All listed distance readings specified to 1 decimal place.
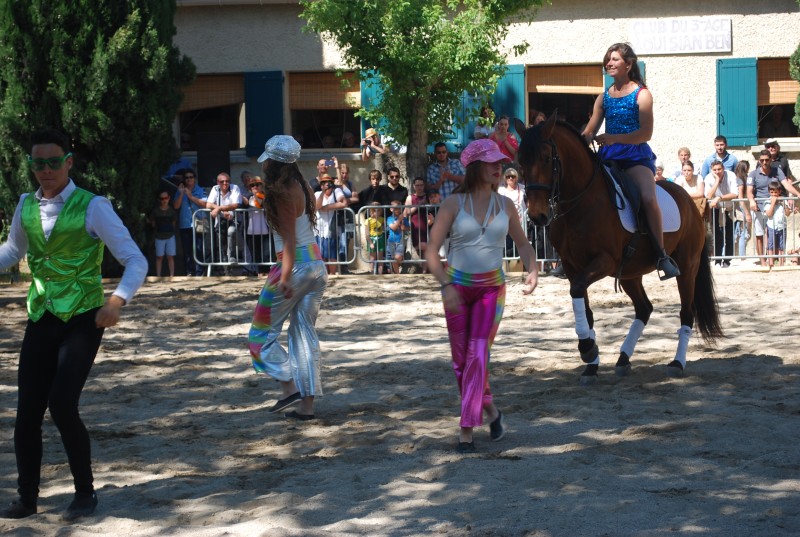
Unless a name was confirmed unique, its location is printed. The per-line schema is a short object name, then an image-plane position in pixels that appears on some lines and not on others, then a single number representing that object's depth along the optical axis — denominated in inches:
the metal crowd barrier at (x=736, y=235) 655.1
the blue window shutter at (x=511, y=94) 818.8
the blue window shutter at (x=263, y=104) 841.5
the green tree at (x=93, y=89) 681.0
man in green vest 224.4
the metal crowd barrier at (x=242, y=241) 686.5
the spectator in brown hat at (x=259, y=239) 692.1
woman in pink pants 269.3
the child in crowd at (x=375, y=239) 679.1
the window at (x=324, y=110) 845.2
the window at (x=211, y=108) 856.9
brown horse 349.1
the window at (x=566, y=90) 821.9
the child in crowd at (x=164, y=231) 701.9
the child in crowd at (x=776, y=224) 652.7
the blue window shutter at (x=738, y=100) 801.6
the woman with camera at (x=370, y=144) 786.2
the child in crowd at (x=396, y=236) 675.4
